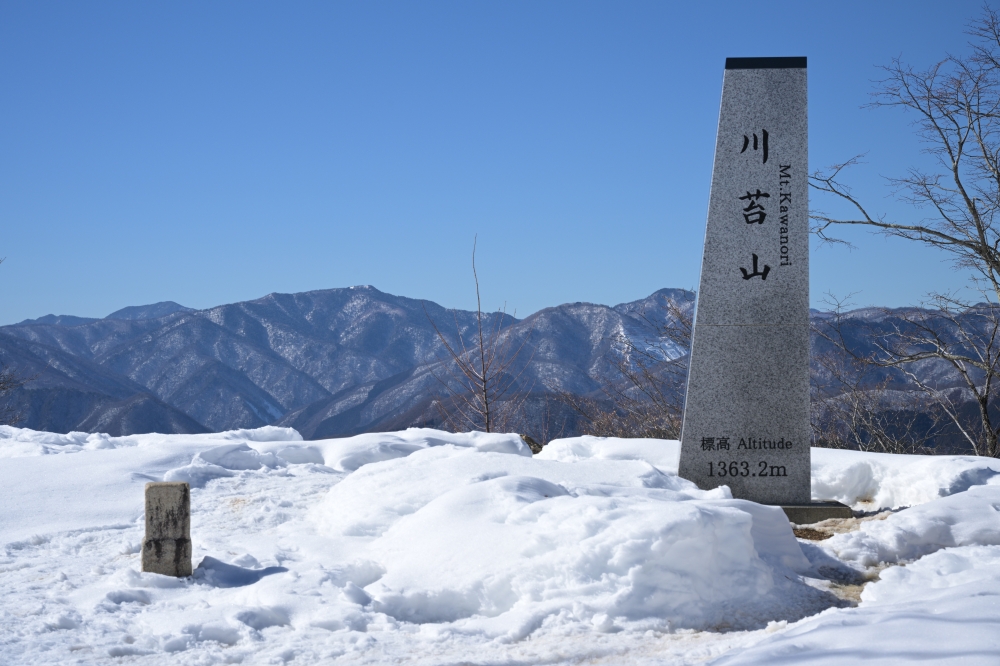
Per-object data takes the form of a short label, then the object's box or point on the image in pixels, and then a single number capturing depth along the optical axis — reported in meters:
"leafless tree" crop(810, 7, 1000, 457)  10.02
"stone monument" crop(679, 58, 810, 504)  6.21
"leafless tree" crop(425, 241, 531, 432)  11.37
